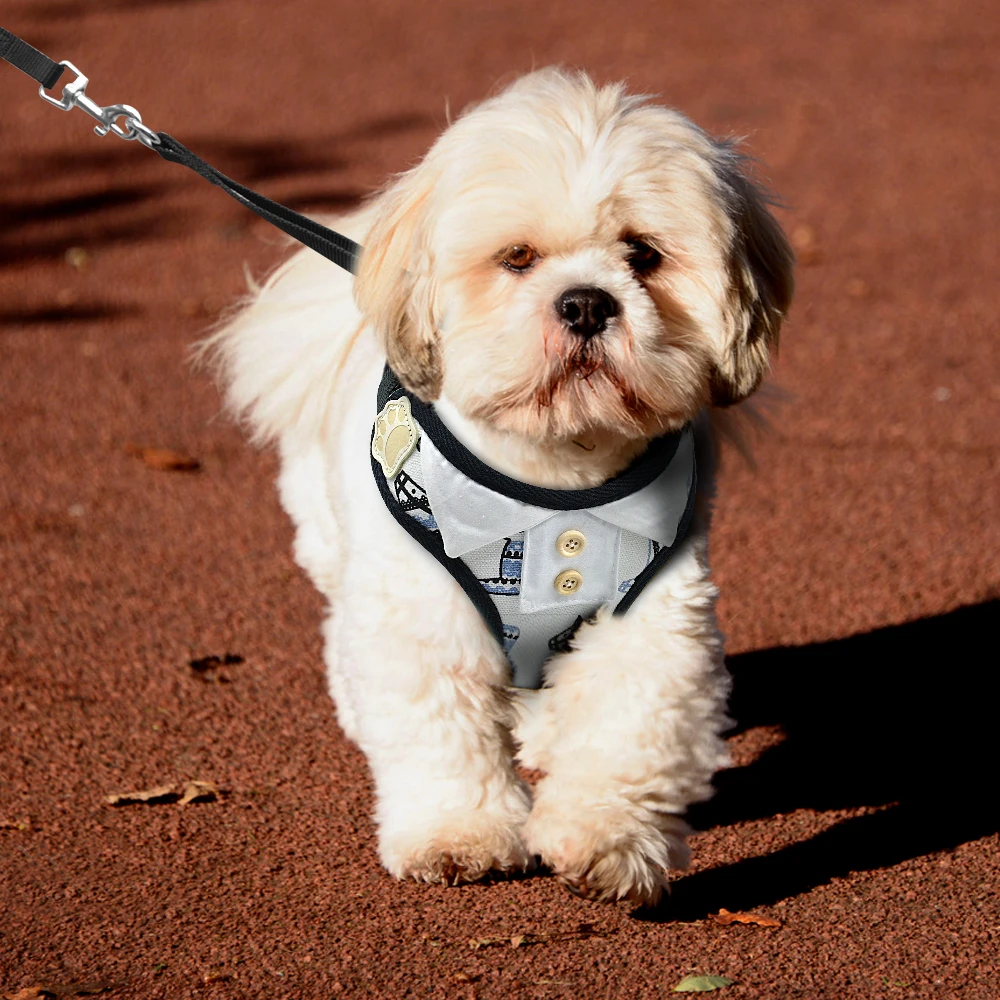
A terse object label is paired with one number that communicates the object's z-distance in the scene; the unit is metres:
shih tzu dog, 5.73
